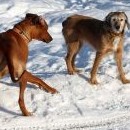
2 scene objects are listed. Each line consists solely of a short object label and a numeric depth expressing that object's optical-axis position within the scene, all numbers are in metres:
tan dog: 12.58
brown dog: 10.72
